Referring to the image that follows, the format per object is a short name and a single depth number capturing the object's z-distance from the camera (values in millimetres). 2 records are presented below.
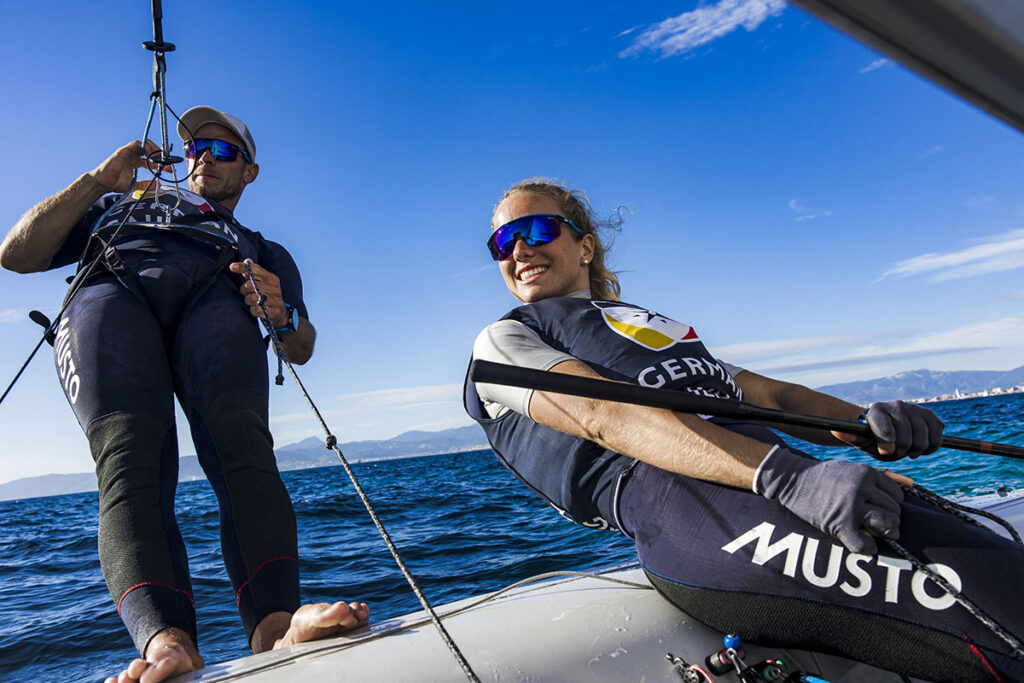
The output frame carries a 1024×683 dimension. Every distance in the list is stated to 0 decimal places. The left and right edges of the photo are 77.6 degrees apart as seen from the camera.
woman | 1053
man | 1418
